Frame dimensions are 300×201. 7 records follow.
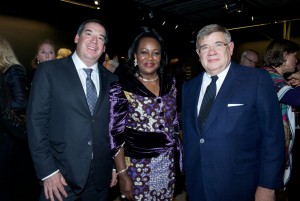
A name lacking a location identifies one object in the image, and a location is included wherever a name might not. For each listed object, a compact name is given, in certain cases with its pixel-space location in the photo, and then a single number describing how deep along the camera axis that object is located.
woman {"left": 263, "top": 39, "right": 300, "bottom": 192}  2.71
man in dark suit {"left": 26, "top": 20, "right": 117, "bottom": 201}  1.97
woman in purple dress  2.24
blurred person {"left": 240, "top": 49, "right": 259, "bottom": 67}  4.84
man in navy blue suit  1.78
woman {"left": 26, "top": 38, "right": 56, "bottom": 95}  3.88
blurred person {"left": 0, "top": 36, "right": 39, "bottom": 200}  2.54
